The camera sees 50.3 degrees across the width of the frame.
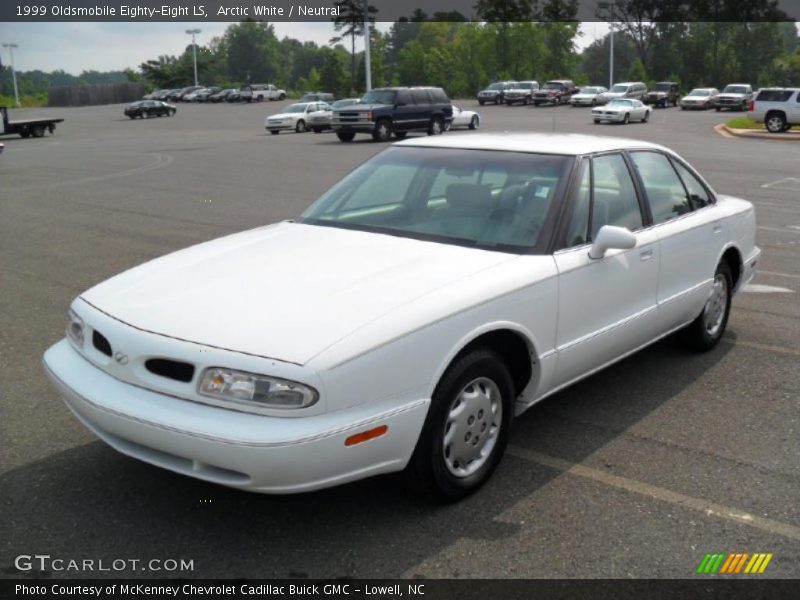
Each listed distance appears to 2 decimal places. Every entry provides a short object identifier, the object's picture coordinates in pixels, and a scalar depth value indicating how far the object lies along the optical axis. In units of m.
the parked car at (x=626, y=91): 56.74
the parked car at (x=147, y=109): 55.75
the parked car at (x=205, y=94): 79.88
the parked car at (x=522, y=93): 60.12
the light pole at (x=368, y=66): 52.03
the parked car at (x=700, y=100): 54.84
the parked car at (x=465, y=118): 36.41
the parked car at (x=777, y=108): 32.22
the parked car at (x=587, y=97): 59.44
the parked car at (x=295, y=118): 37.38
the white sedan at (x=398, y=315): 3.17
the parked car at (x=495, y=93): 61.53
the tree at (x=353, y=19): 64.06
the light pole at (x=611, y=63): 78.20
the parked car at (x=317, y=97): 49.72
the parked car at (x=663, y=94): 59.84
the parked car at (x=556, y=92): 58.31
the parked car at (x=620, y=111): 40.28
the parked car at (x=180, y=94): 83.62
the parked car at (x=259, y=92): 77.38
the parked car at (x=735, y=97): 51.53
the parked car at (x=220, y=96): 78.88
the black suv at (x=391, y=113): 30.20
